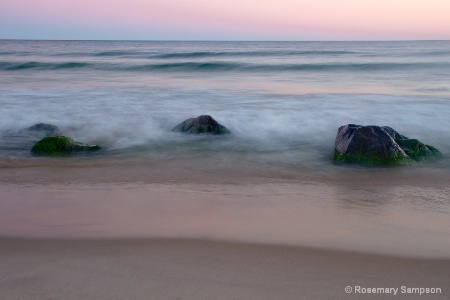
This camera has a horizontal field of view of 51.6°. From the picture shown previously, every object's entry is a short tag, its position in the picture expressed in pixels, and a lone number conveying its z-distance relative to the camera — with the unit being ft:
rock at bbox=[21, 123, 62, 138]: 25.09
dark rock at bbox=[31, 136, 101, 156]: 20.53
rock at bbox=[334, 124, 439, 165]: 18.62
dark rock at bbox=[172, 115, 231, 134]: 24.63
